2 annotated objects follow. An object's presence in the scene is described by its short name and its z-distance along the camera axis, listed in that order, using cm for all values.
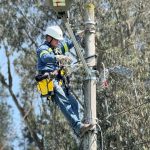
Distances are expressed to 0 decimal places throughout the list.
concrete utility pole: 1090
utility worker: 1150
